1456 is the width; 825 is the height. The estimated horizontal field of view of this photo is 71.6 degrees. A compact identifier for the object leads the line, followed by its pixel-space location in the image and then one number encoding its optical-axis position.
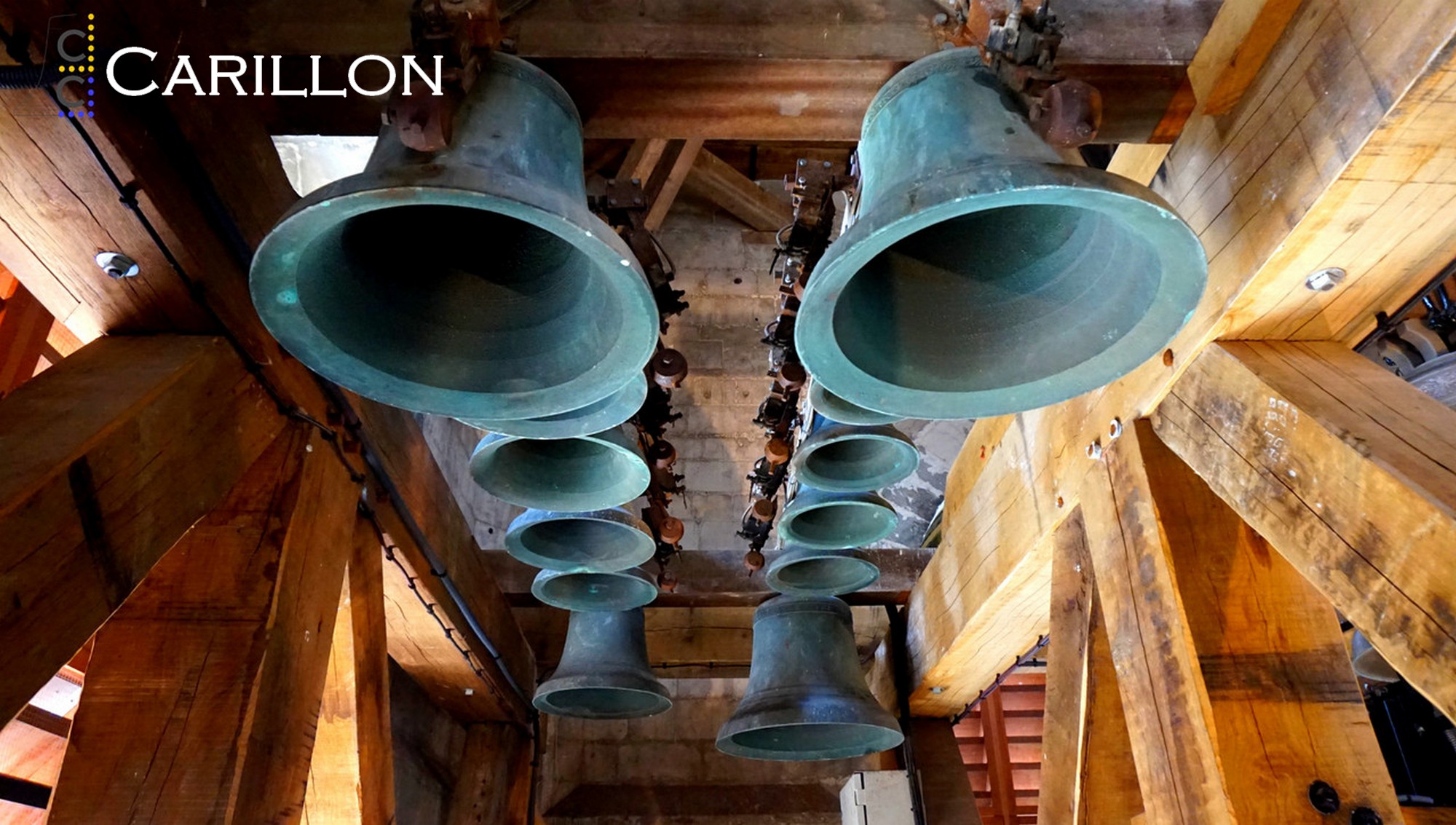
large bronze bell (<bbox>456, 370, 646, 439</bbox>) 2.24
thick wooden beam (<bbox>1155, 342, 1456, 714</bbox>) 1.53
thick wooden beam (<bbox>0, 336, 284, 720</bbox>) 1.59
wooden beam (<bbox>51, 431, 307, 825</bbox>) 1.91
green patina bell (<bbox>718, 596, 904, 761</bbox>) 3.68
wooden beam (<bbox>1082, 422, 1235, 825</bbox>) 2.04
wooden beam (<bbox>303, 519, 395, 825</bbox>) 2.90
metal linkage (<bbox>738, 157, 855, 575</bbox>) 2.40
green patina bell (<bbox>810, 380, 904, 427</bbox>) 2.62
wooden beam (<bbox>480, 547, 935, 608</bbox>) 4.34
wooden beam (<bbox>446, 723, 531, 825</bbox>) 4.79
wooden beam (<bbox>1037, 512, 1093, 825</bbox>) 2.74
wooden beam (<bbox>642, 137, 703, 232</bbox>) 5.47
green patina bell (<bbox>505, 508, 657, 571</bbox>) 2.99
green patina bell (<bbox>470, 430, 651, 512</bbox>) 2.68
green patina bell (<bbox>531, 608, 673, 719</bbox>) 3.87
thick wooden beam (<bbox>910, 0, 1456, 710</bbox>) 1.59
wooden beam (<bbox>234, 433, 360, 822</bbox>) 2.13
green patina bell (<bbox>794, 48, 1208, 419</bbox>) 1.51
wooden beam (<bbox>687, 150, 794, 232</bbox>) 6.07
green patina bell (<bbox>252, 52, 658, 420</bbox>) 1.54
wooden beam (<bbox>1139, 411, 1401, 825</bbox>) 1.96
